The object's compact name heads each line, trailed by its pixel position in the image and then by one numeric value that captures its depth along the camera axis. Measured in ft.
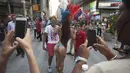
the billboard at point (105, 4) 43.45
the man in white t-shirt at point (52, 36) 8.36
